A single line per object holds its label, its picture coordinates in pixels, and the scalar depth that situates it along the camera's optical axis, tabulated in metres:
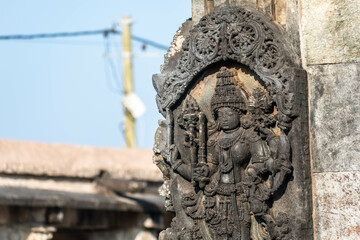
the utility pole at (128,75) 24.53
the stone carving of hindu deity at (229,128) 6.77
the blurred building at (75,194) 13.38
